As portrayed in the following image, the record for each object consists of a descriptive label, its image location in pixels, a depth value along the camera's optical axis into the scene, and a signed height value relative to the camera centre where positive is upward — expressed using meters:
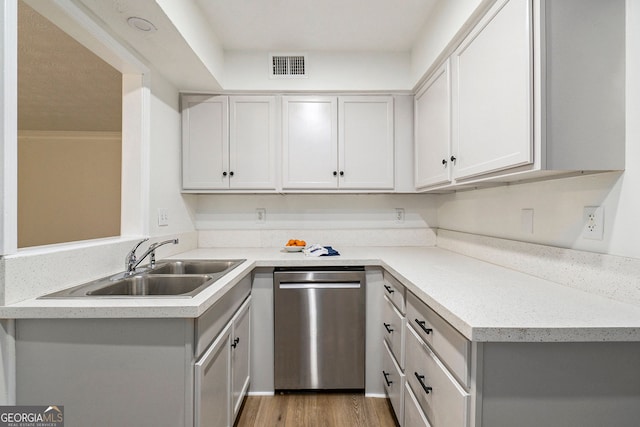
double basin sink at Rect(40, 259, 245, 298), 1.29 -0.33
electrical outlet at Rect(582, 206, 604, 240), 1.18 -0.04
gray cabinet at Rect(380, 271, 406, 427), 1.61 -0.73
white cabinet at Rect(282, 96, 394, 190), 2.48 +0.54
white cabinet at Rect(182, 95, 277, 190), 2.46 +0.53
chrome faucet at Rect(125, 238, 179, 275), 1.60 -0.25
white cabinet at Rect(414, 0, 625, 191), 1.11 +0.44
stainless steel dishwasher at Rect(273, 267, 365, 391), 2.04 -0.76
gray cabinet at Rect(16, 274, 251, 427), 1.09 -0.54
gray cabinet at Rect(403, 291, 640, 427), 0.90 -0.48
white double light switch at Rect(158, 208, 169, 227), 2.10 -0.03
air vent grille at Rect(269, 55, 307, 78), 2.44 +1.11
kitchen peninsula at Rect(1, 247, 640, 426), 0.87 -0.35
